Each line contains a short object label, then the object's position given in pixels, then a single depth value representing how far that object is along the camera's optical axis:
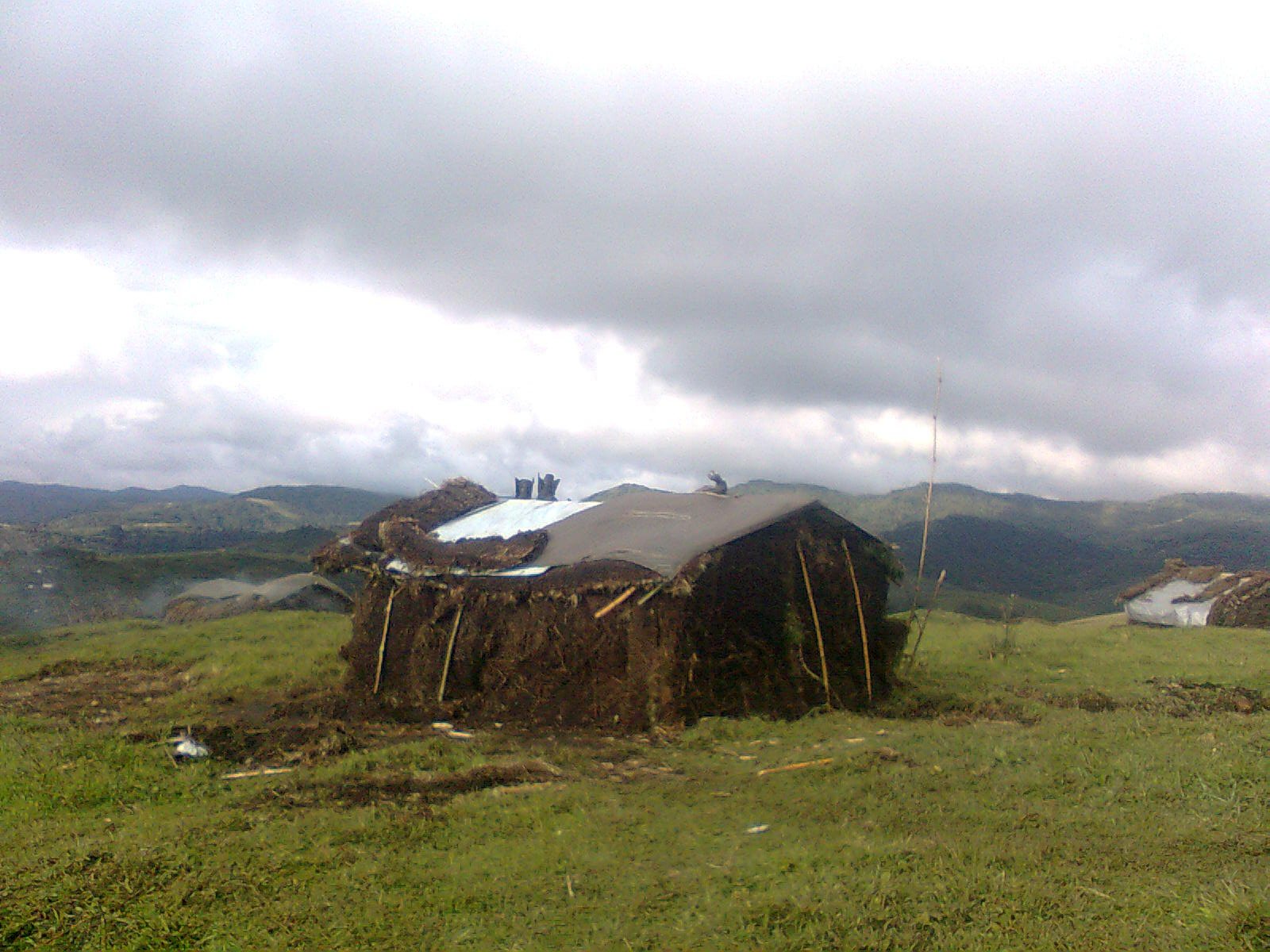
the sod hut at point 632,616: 11.27
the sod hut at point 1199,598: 25.95
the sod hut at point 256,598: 29.75
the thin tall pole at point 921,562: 13.88
